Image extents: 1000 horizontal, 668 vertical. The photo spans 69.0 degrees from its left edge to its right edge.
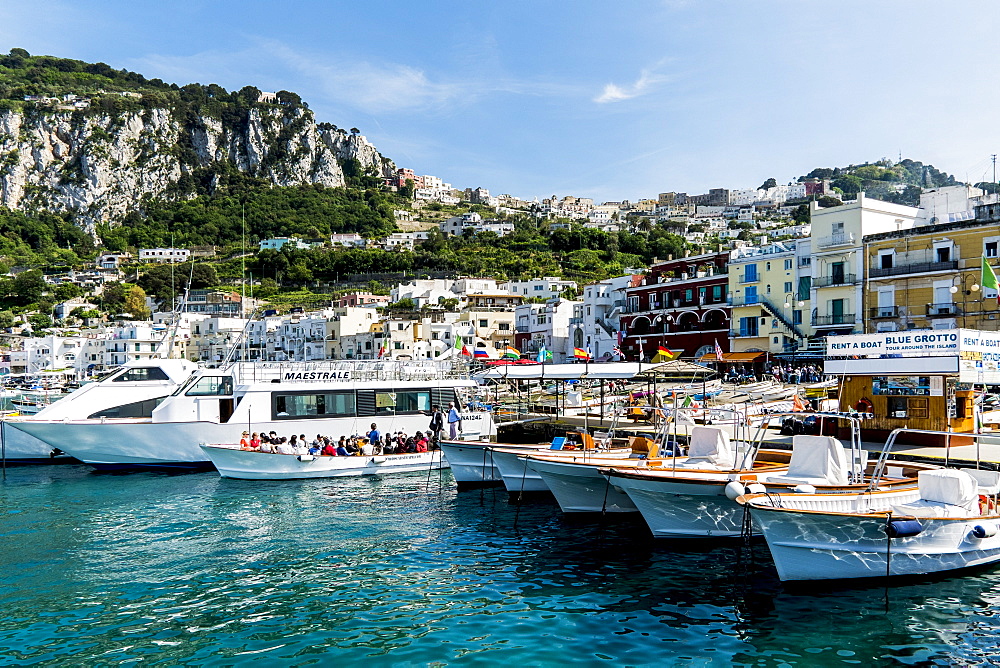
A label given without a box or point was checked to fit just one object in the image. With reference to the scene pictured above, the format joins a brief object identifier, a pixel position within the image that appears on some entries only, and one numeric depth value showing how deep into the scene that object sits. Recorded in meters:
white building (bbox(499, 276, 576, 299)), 105.94
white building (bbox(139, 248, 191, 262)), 157.55
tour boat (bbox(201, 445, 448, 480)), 24.55
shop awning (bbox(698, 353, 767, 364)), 56.25
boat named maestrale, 27.47
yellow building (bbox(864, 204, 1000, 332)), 41.81
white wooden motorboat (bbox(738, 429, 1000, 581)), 12.27
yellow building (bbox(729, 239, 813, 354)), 55.31
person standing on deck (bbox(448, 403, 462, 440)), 26.42
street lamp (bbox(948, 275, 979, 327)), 41.56
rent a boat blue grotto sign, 18.17
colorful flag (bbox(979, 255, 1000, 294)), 23.61
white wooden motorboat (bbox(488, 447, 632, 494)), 21.05
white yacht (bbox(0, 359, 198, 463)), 28.80
